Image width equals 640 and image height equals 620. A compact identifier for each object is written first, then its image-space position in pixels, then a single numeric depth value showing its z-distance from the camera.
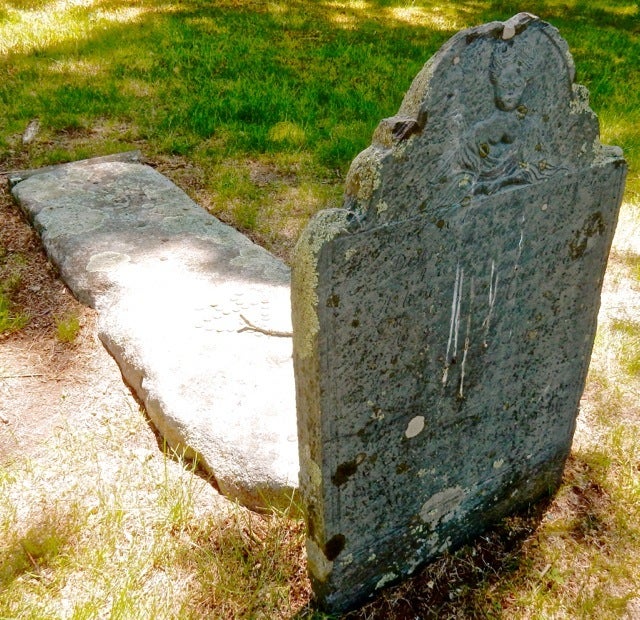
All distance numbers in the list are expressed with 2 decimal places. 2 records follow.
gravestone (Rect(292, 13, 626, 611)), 1.52
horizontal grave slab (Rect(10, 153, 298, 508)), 2.40
